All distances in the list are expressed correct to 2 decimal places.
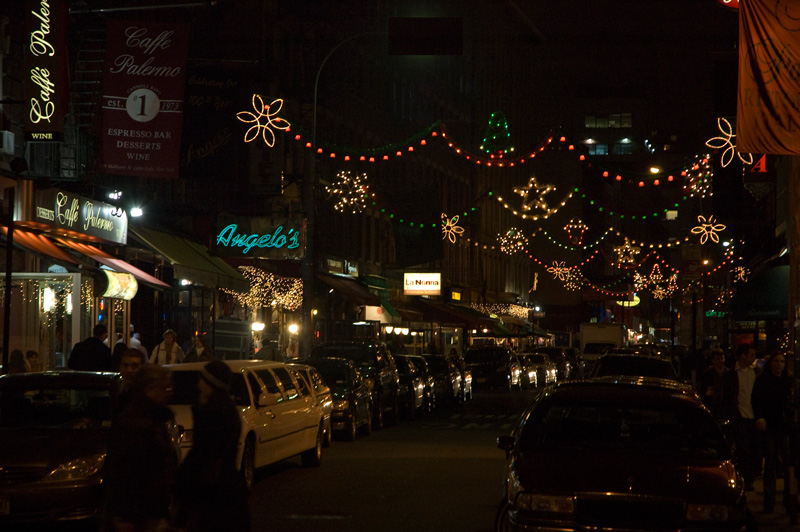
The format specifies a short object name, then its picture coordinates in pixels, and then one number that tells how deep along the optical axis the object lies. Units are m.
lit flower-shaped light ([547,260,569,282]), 93.75
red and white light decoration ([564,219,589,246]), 106.46
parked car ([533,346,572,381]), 51.44
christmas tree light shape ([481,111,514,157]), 53.46
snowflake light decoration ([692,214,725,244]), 39.16
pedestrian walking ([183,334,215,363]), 22.33
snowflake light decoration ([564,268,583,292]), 101.12
